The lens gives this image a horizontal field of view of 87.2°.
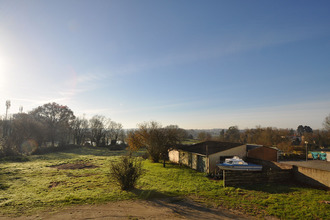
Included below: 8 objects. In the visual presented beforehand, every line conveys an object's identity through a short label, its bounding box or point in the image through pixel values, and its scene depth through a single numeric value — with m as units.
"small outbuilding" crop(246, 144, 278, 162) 26.44
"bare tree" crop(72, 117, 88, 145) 66.31
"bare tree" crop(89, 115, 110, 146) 69.31
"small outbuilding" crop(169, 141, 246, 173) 22.09
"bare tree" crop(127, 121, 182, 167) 29.00
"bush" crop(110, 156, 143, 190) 14.34
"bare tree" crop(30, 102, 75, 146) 55.01
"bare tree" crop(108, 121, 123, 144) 74.25
